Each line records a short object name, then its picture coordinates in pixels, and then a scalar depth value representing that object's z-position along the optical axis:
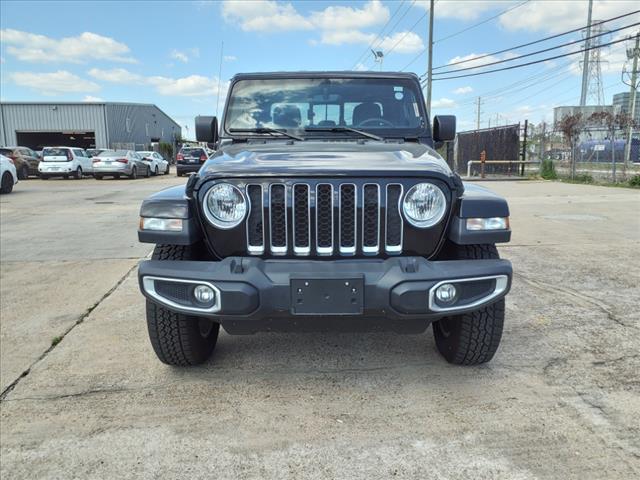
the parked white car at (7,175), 15.05
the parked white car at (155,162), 27.14
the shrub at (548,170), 20.44
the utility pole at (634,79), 32.25
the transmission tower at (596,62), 42.03
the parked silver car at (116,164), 23.08
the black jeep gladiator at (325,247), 2.49
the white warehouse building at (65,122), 41.50
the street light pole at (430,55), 26.34
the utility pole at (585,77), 34.80
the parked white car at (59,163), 22.78
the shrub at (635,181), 15.82
